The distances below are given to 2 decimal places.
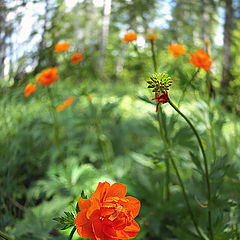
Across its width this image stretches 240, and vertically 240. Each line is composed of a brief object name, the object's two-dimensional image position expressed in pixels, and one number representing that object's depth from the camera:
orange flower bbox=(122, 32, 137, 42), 0.85
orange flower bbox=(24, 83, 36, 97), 0.69
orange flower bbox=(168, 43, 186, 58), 0.90
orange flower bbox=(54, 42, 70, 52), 0.95
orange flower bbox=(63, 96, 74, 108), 1.22
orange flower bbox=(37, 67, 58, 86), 0.82
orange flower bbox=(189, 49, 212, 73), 0.65
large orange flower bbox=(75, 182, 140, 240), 0.27
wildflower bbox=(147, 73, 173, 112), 0.33
